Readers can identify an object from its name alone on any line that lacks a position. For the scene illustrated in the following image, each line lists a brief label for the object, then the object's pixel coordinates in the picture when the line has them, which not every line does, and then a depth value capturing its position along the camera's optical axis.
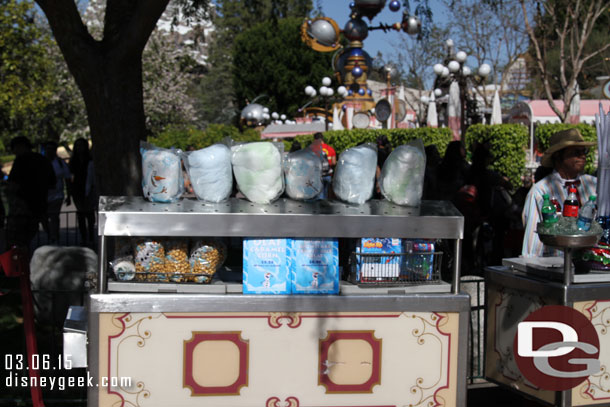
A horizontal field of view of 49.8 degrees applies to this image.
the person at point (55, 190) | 11.17
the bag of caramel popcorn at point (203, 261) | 3.67
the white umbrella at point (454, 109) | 18.36
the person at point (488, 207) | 7.87
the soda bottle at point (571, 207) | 3.72
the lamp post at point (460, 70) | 18.33
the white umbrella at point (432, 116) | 24.28
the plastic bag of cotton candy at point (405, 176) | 3.82
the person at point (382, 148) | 8.77
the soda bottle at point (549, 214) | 3.71
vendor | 4.43
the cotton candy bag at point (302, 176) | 3.87
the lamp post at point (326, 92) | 28.36
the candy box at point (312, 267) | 3.63
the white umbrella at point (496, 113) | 22.61
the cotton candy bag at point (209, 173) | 3.76
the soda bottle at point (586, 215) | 3.70
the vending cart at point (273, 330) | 3.48
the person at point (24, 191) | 8.67
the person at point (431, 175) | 8.28
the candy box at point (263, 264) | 3.59
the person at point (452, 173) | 8.03
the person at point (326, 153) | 8.45
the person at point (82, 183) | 11.34
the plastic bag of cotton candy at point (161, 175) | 3.72
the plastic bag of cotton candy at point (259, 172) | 3.74
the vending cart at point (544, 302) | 3.73
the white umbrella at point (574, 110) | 24.50
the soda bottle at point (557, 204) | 4.12
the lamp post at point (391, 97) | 30.59
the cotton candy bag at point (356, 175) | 3.85
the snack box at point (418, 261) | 3.77
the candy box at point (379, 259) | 3.68
